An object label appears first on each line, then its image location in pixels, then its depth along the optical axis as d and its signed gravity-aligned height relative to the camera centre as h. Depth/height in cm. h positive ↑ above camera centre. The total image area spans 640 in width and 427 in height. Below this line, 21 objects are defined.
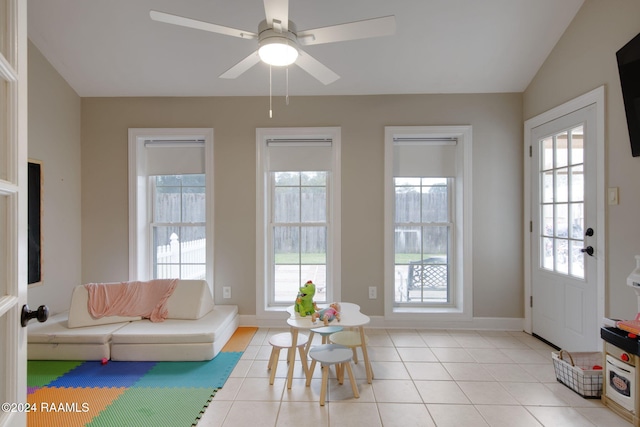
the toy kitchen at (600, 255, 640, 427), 175 -90
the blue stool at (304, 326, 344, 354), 242 -94
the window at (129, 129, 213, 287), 331 +12
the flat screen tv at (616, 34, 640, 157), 194 +83
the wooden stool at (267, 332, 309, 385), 220 -97
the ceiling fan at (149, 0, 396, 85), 156 +99
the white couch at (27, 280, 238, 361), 251 -102
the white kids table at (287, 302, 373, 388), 213 -76
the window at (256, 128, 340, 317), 335 -4
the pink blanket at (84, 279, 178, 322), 275 -78
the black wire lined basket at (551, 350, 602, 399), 201 -109
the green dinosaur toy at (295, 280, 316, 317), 227 -65
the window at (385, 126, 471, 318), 328 -12
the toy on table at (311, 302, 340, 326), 216 -72
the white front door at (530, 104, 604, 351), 238 -15
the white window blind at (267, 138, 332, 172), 334 +65
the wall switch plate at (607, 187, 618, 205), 215 +13
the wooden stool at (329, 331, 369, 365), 222 -94
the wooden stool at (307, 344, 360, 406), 193 -94
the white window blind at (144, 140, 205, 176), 339 +64
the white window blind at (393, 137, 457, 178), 335 +61
